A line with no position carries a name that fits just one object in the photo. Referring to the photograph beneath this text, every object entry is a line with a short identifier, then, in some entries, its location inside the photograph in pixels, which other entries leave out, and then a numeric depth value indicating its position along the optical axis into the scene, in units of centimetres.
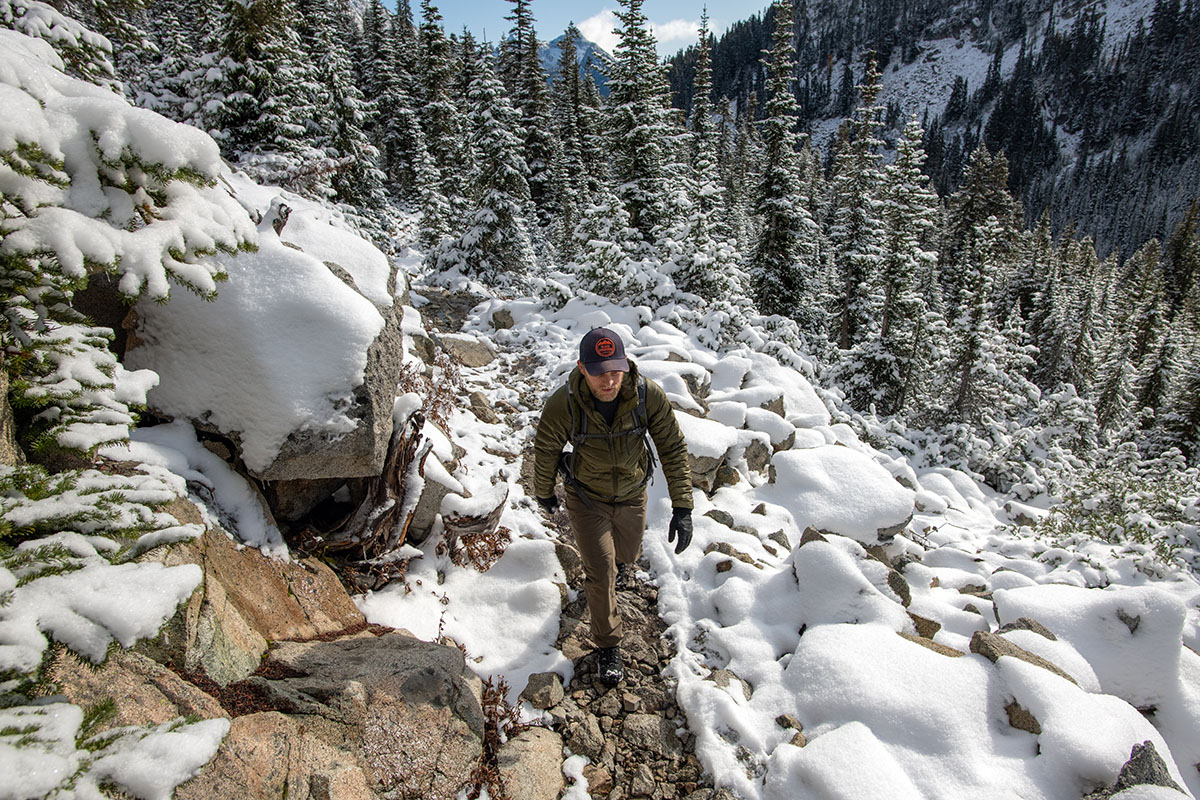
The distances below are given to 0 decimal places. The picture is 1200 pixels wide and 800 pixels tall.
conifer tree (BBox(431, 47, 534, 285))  1873
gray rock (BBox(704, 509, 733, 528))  669
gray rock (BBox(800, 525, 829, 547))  561
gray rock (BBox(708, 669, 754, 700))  441
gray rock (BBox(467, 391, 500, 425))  847
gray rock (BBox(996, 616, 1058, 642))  483
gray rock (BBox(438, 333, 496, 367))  1076
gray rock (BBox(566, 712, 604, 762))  395
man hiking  443
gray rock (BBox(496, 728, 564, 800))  350
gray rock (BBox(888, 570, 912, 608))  529
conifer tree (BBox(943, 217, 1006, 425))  1836
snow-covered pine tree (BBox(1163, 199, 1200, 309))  4281
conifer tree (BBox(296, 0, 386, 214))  1958
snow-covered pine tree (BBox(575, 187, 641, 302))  1400
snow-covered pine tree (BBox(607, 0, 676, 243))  1725
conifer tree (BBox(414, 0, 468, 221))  2655
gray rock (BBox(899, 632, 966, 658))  444
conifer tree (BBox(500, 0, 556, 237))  2955
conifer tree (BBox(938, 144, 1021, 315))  2930
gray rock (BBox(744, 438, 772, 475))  839
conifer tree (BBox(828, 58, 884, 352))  1944
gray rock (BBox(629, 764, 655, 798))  373
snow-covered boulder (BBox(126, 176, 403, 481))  416
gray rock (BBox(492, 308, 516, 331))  1380
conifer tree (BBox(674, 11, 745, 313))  1392
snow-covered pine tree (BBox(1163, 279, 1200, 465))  2291
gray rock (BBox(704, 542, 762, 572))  593
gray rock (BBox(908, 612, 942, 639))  491
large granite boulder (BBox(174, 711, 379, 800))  228
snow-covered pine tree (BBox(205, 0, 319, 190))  1229
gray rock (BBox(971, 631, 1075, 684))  423
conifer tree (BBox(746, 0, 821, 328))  2033
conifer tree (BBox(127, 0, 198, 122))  1401
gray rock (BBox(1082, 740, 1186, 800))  314
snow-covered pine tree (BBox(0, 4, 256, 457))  256
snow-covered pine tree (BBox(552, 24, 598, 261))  2984
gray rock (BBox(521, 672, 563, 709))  421
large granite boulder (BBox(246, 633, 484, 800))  307
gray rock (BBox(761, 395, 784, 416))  991
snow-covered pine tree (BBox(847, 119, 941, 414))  1833
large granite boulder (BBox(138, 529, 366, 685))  288
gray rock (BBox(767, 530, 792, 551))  666
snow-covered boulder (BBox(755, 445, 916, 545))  695
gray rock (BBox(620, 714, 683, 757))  404
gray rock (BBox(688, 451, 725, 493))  734
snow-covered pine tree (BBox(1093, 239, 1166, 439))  2847
